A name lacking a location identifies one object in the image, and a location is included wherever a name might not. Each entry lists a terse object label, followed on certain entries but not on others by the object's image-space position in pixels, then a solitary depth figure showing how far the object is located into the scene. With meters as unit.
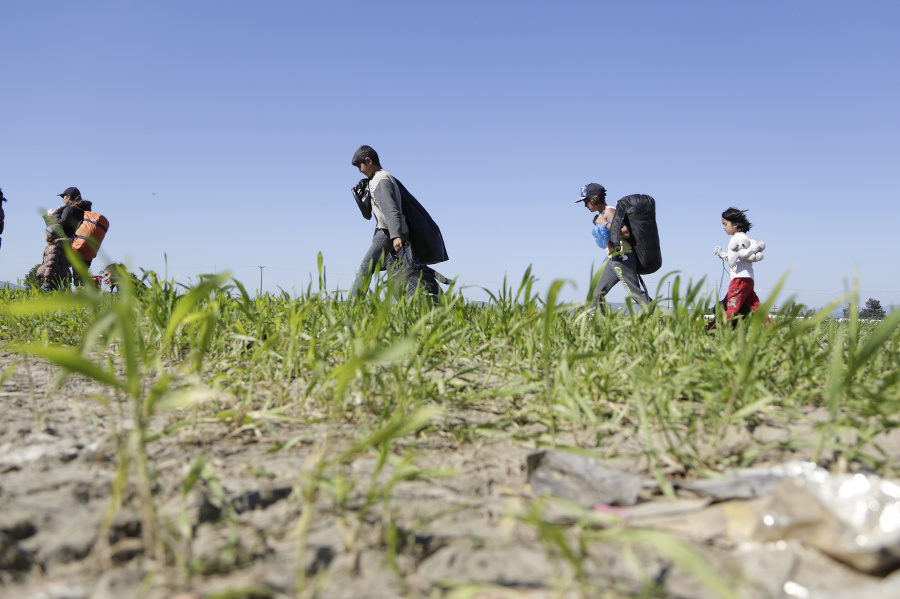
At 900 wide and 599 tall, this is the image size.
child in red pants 6.51
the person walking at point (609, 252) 6.09
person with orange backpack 7.72
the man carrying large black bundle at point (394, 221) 5.27
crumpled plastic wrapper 1.01
